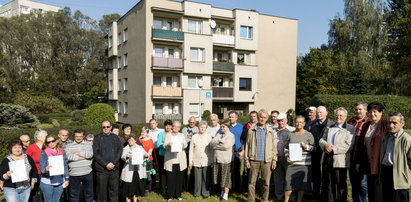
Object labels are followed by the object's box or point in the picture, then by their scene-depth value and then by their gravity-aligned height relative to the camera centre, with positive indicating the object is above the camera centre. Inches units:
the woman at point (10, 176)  184.5 -61.6
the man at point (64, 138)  220.1 -40.1
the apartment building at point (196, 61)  925.2 +120.7
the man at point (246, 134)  269.5 -43.1
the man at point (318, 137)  242.7 -42.0
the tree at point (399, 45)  986.1 +185.0
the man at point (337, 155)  216.1 -52.0
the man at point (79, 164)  213.3 -60.6
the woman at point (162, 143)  273.1 -56.3
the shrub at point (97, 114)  751.1 -67.7
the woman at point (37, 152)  203.9 -51.3
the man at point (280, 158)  244.0 -62.9
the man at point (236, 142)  275.7 -52.9
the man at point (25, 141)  214.5 -41.8
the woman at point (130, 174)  240.4 -77.1
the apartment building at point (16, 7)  2573.8 +835.8
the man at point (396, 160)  177.9 -46.4
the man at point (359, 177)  216.1 -70.0
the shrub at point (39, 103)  1158.3 -59.5
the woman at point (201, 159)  266.1 -69.0
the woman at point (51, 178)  199.8 -67.9
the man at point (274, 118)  280.5 -28.1
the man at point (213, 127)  279.6 -38.7
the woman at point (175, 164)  259.4 -72.8
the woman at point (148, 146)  264.1 -56.2
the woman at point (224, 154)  256.1 -61.9
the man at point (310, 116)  268.1 -24.5
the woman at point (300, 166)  226.2 -64.5
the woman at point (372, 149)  192.1 -42.9
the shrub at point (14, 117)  599.6 -62.9
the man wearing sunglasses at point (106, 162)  223.5 -60.7
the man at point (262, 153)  235.9 -55.3
